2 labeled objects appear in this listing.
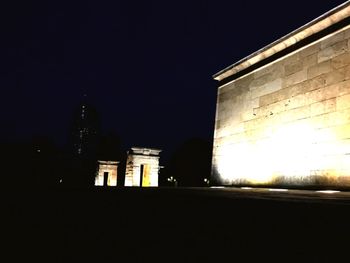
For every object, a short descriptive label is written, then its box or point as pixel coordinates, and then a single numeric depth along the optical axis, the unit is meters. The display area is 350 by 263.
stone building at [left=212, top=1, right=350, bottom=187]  7.75
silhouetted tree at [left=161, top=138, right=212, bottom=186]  52.97
